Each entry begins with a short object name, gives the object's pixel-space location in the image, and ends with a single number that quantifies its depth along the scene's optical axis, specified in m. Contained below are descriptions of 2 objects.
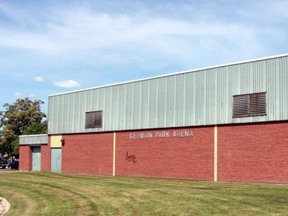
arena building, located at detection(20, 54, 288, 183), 24.36
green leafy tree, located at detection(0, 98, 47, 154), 83.19
